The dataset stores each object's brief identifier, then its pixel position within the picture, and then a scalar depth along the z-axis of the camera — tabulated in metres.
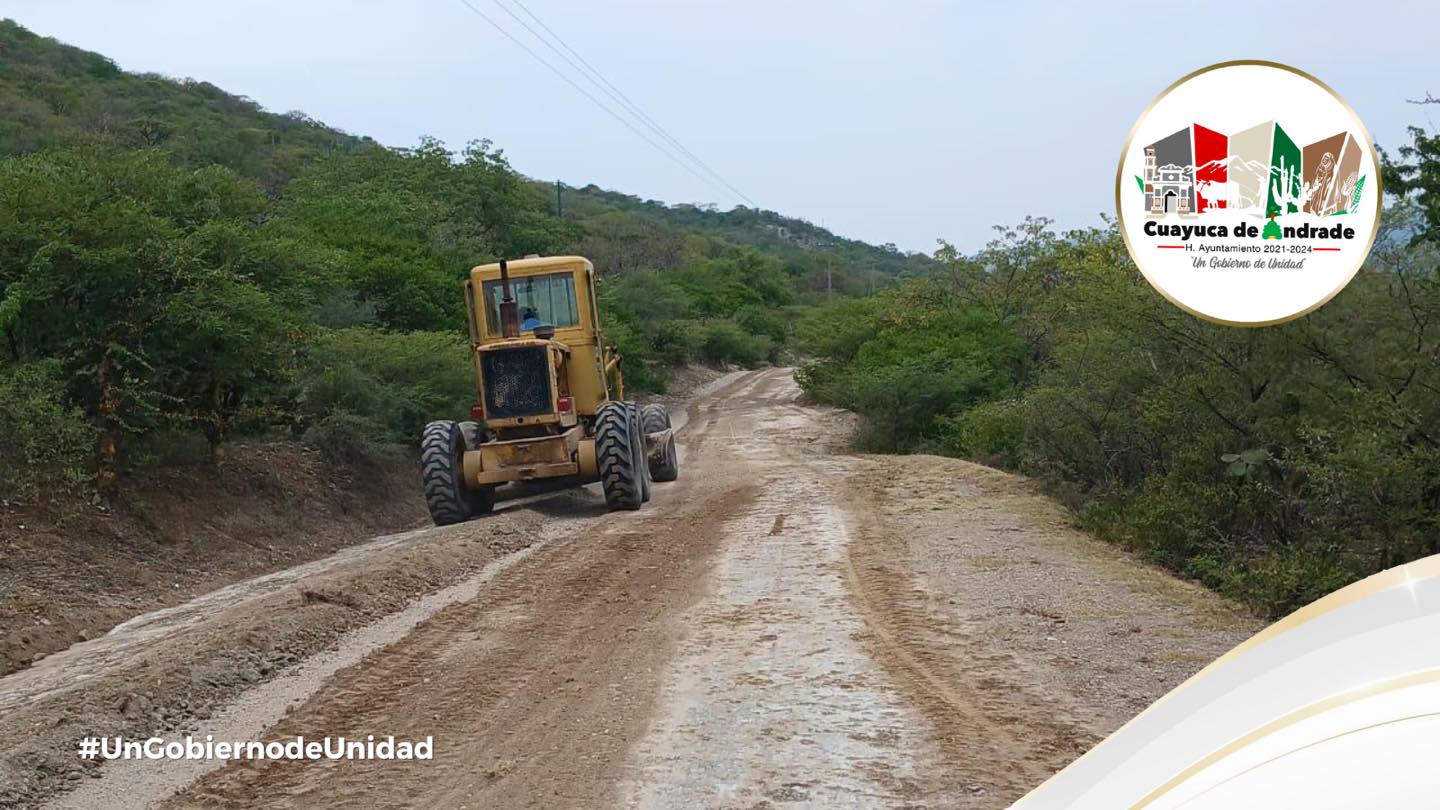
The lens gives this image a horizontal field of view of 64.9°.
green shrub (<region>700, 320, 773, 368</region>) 53.03
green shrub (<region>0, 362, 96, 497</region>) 11.76
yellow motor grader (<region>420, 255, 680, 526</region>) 15.25
